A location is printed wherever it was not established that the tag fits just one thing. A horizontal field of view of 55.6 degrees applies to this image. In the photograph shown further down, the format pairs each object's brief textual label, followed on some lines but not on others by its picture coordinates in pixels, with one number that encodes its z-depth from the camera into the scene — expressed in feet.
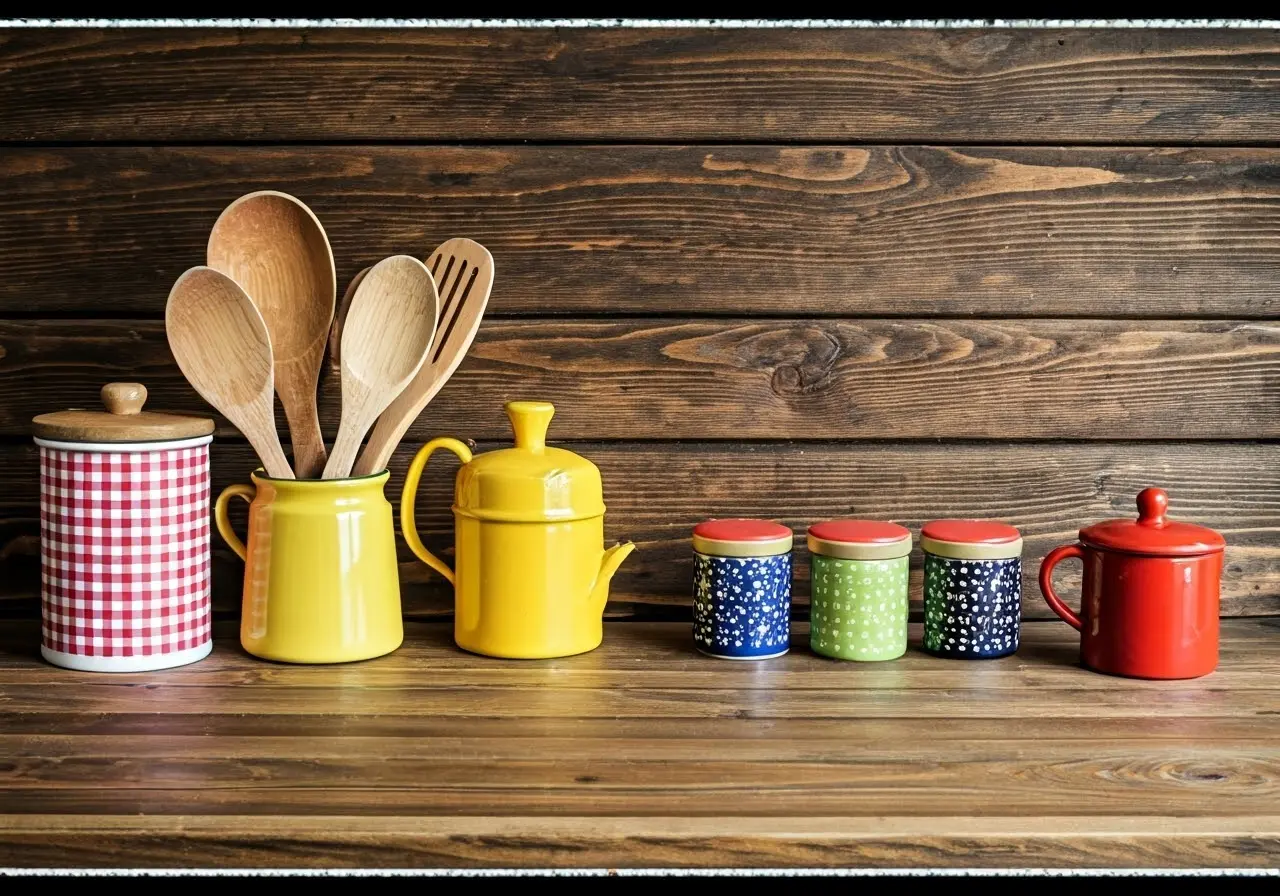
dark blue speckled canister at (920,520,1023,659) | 3.24
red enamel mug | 3.09
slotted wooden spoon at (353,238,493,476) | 3.33
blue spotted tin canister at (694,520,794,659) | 3.23
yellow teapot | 3.21
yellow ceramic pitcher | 3.14
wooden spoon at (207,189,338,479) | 3.31
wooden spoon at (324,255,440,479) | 3.22
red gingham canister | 3.06
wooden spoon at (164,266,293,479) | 3.09
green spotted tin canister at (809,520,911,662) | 3.21
